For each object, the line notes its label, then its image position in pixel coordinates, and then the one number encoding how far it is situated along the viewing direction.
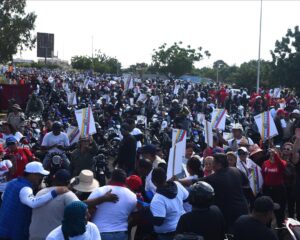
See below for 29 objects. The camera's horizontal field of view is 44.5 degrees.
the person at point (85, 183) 4.01
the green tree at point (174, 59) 48.84
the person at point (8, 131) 6.66
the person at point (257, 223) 3.02
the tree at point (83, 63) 60.01
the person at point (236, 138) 6.60
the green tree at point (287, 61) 29.00
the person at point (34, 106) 11.72
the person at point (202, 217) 3.10
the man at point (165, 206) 3.57
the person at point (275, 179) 5.35
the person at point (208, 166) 4.60
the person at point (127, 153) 7.01
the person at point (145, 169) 4.44
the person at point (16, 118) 8.40
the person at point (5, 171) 5.13
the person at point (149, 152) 5.00
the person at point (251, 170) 5.34
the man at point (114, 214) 3.52
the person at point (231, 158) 5.14
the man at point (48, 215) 3.41
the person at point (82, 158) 5.90
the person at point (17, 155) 5.17
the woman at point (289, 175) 5.39
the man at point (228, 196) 3.90
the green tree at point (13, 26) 29.96
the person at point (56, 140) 6.50
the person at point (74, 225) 2.81
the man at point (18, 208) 3.66
